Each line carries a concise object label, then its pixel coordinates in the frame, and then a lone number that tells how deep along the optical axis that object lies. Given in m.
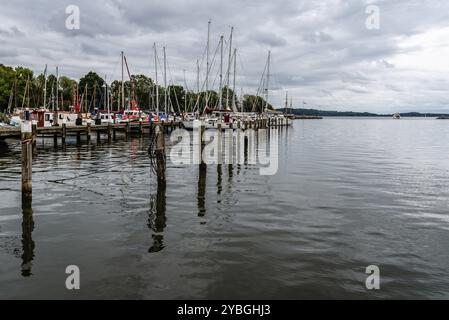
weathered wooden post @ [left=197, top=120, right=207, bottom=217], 15.89
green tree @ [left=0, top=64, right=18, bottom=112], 93.19
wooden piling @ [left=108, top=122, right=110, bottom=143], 49.07
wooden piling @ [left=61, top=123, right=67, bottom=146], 41.09
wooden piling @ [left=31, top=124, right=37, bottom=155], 34.19
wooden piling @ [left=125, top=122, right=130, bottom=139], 57.42
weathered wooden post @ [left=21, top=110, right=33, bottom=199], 15.13
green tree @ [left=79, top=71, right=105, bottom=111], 142.88
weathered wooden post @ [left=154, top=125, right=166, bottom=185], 17.66
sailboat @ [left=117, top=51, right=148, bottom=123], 67.99
